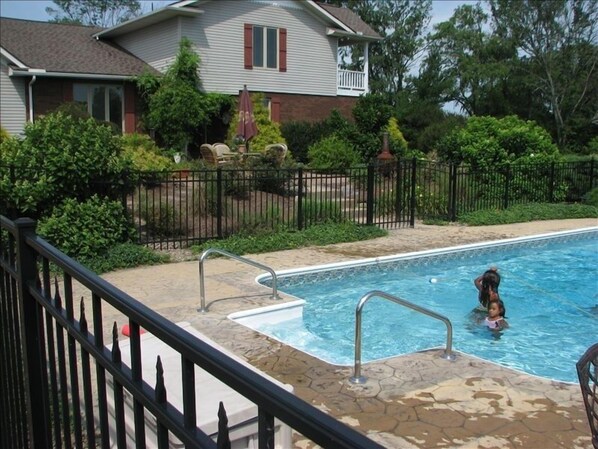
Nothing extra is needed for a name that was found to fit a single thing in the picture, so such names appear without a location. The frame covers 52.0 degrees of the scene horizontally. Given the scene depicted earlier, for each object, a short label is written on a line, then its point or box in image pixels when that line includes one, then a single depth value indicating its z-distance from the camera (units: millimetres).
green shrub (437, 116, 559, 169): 18938
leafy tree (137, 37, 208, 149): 21500
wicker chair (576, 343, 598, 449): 2828
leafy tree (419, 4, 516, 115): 42375
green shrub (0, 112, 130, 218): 9641
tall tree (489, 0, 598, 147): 38281
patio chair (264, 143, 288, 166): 17094
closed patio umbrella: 19297
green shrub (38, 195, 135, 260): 9664
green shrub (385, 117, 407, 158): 22828
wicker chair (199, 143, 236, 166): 18469
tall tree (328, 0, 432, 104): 51281
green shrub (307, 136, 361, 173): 19516
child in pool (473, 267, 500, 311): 8469
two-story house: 21453
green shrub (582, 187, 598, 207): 18877
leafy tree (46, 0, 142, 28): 62475
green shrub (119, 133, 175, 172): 15758
